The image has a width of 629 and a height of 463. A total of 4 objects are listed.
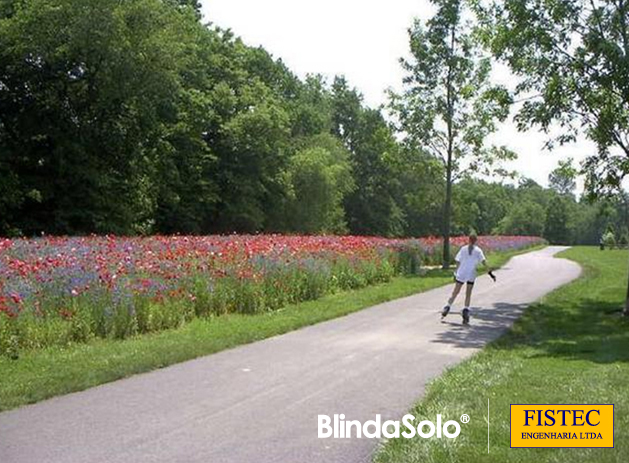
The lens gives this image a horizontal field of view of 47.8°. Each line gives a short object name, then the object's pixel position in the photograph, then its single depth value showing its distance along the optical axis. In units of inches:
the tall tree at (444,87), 1222.3
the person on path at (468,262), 595.8
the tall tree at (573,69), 624.1
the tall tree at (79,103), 1352.1
